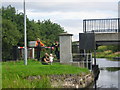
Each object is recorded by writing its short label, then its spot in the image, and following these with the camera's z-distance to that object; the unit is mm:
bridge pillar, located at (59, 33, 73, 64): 24953
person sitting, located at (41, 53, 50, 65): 23319
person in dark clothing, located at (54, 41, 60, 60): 28389
